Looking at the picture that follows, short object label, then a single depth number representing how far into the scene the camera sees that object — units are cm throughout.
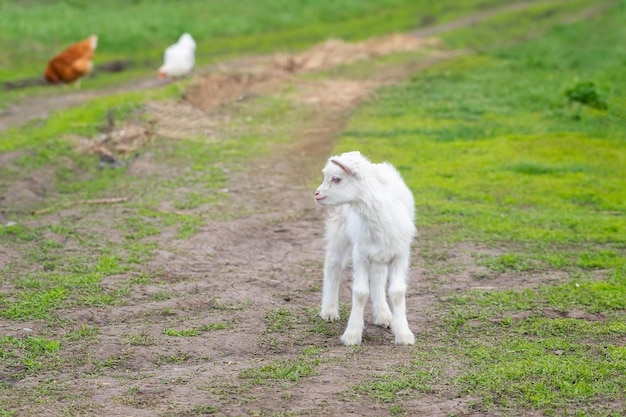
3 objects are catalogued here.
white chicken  2234
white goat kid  809
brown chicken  2280
